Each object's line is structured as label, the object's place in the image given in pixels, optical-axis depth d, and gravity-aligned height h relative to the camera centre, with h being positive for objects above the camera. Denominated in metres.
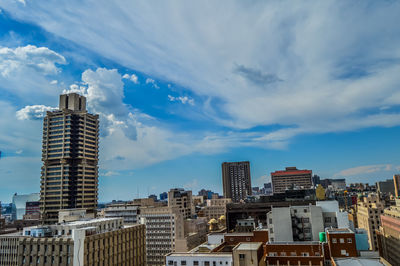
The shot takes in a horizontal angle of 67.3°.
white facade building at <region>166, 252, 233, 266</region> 82.56 -19.28
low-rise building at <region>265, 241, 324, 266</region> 71.25 -17.30
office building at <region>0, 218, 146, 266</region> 89.38 -15.67
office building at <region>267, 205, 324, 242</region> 97.12 -12.81
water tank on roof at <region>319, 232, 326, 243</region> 84.65 -15.14
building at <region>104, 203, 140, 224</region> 194.25 -13.84
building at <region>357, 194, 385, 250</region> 177.38 -20.37
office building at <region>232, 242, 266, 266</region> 71.12 -16.42
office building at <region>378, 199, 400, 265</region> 136.88 -26.84
